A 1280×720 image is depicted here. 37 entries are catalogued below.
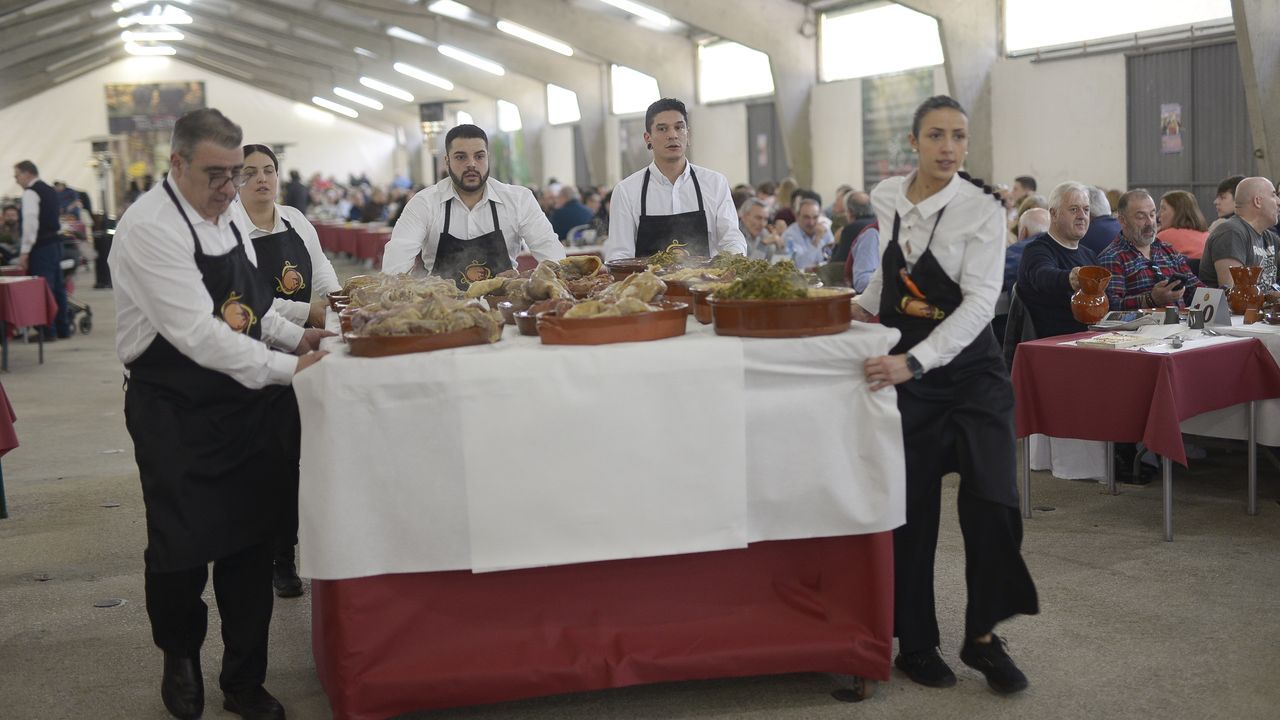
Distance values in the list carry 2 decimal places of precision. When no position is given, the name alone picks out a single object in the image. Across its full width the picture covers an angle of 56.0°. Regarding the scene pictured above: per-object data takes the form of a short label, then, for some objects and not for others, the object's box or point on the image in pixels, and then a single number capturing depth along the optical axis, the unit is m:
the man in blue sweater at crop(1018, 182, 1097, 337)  5.03
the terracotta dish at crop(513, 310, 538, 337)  2.90
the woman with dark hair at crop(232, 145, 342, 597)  3.83
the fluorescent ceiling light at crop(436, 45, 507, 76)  23.23
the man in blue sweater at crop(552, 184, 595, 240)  12.91
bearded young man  4.34
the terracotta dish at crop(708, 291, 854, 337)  2.75
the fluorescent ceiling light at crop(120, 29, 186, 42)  30.45
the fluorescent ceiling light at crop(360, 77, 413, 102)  30.01
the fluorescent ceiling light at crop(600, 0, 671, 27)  15.83
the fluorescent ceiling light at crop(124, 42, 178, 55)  33.81
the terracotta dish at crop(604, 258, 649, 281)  3.96
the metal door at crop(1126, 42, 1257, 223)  9.83
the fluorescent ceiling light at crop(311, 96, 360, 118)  36.22
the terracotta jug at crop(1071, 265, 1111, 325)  4.53
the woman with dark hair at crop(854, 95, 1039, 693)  2.84
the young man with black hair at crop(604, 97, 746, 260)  4.64
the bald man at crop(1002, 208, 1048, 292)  6.50
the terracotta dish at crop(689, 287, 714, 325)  3.09
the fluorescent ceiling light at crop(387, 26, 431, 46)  22.67
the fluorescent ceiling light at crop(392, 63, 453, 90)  26.28
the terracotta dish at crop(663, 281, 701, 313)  3.30
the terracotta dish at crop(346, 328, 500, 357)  2.63
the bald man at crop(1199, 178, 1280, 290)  5.40
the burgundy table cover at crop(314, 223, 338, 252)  21.42
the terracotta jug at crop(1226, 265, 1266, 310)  4.80
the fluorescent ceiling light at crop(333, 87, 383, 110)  33.22
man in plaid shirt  5.17
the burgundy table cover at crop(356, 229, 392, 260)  17.31
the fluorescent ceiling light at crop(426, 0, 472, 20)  19.86
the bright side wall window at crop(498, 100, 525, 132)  27.88
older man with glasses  2.66
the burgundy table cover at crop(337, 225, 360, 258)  19.47
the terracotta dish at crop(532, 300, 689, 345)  2.71
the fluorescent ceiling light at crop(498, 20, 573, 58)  20.22
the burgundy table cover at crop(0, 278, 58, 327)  9.12
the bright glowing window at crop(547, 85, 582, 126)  24.95
